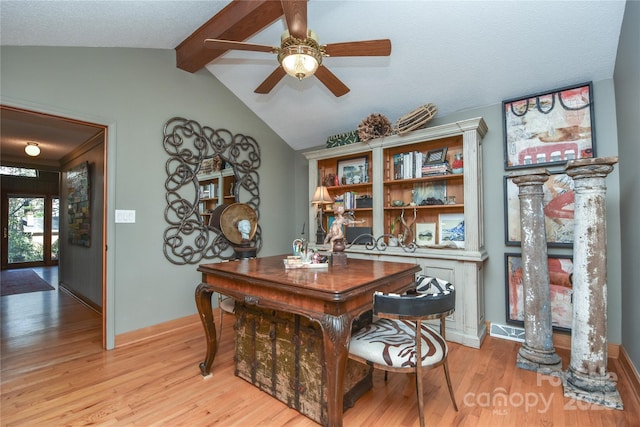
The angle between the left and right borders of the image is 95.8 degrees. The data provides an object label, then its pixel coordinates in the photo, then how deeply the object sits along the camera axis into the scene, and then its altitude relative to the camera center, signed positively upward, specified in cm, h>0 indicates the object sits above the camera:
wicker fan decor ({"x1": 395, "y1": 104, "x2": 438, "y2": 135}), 294 +104
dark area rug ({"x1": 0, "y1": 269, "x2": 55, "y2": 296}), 494 -112
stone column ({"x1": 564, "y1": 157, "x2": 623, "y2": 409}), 185 -49
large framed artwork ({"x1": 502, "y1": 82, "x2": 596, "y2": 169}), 248 +81
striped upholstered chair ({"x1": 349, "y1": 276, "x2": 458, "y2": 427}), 145 -70
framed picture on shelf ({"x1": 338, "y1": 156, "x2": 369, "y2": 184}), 374 +65
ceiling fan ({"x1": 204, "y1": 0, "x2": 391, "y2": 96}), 163 +111
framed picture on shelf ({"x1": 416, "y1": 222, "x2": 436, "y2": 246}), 322 -17
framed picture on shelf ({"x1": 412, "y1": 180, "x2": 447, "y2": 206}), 316 +29
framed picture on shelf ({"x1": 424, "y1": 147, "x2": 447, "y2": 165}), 314 +69
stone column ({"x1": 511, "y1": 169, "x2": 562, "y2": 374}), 224 -47
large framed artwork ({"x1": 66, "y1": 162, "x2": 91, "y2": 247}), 416 +29
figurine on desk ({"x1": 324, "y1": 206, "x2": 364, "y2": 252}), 215 -9
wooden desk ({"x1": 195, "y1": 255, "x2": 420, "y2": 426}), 141 -41
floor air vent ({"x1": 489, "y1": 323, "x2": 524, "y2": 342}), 274 -111
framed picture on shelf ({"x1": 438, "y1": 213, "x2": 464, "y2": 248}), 303 -12
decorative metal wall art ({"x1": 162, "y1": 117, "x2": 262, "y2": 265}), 312 +39
